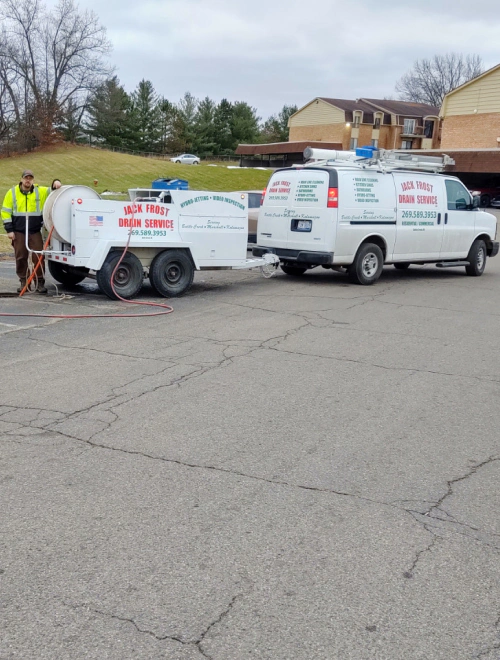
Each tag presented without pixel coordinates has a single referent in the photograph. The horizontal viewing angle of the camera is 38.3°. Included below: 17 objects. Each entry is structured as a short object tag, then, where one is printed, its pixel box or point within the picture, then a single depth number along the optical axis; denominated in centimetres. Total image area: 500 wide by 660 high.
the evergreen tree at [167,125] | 8300
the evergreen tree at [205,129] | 8406
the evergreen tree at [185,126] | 8262
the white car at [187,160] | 7025
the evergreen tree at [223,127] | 8694
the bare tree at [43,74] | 6275
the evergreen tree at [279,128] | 9162
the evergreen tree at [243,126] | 8656
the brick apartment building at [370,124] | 6850
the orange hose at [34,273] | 1109
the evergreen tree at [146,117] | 8175
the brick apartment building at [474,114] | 5016
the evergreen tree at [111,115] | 6969
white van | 1327
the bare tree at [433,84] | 8868
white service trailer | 1075
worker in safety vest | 1128
